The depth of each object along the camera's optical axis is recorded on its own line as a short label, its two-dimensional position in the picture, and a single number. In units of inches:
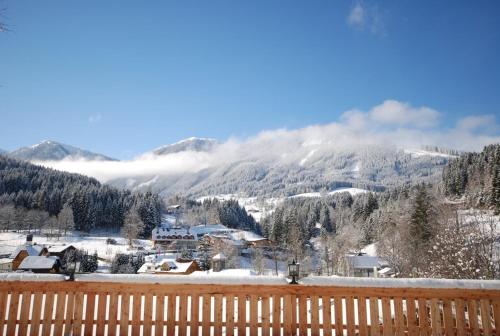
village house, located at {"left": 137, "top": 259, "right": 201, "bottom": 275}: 1757.5
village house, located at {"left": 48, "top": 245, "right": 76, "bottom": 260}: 2182.6
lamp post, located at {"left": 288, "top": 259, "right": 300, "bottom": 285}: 256.1
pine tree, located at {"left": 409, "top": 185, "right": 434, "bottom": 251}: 1519.4
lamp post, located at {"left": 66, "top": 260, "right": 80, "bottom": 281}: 258.5
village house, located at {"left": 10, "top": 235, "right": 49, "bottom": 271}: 1797.7
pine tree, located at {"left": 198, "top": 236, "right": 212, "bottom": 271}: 2401.1
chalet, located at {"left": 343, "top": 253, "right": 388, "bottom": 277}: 1974.7
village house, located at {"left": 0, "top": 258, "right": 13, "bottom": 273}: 1876.0
